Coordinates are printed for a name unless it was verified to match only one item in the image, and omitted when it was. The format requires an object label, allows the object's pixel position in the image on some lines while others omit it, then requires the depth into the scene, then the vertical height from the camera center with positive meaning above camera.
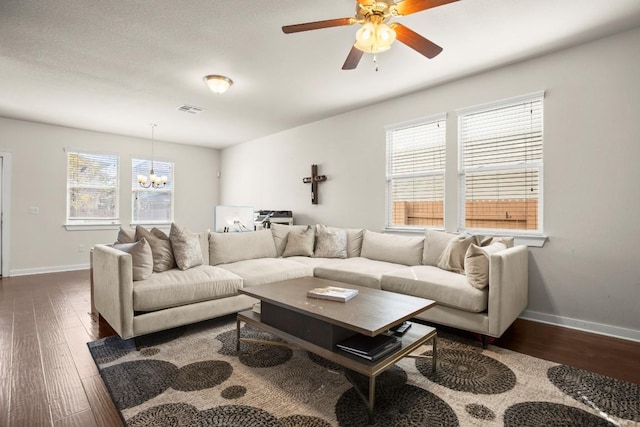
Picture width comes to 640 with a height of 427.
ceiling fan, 1.92 +1.21
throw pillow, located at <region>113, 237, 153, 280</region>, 2.74 -0.40
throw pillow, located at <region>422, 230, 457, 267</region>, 3.44 -0.34
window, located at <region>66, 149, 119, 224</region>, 5.88 +0.44
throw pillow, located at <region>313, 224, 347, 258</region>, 4.21 -0.41
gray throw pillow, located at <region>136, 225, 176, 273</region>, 3.08 -0.36
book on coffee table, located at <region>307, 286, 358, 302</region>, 2.18 -0.56
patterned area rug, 1.68 -1.07
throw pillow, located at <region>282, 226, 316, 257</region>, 4.27 -0.42
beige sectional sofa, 2.50 -0.60
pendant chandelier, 5.80 +0.59
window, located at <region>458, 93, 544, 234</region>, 3.26 +0.52
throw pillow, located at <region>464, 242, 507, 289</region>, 2.58 -0.42
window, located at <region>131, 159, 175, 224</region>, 6.59 +0.29
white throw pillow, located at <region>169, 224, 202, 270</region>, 3.18 -0.37
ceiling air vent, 4.68 +1.54
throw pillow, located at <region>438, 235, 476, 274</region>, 3.06 -0.38
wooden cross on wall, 5.30 +0.51
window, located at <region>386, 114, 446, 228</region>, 3.98 +0.53
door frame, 5.21 +0.02
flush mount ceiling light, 3.56 +1.45
